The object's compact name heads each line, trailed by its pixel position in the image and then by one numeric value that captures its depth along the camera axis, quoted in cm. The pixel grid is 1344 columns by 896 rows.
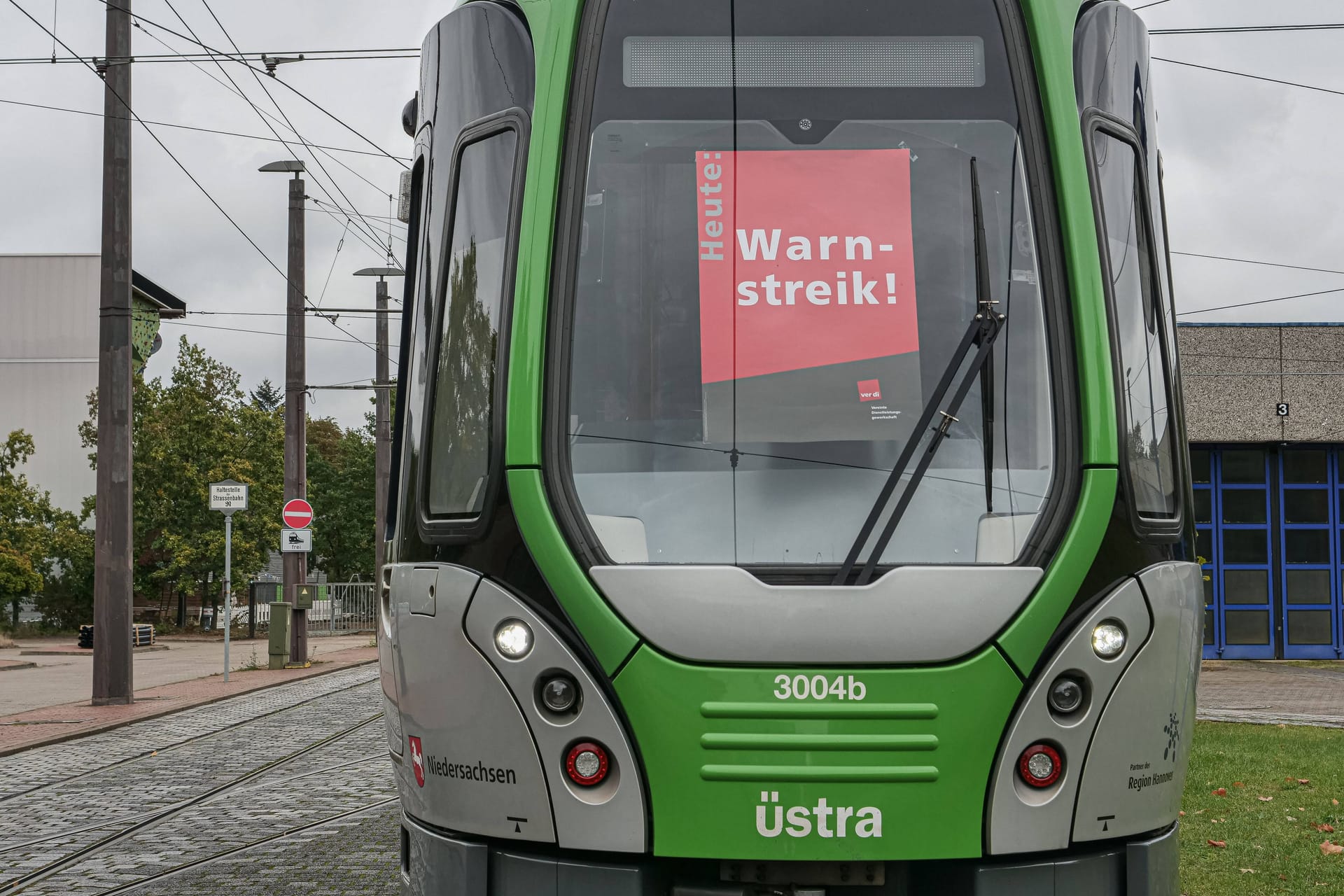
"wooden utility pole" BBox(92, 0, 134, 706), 1666
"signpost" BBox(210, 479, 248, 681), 1956
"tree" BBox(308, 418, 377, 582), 6388
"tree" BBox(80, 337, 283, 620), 3966
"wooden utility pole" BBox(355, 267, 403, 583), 3058
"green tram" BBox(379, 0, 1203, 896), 338
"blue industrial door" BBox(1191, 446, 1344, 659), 2162
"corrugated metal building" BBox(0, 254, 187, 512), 4997
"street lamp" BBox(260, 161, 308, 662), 2383
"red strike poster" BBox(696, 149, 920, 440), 369
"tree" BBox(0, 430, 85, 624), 3234
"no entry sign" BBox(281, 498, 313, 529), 2339
